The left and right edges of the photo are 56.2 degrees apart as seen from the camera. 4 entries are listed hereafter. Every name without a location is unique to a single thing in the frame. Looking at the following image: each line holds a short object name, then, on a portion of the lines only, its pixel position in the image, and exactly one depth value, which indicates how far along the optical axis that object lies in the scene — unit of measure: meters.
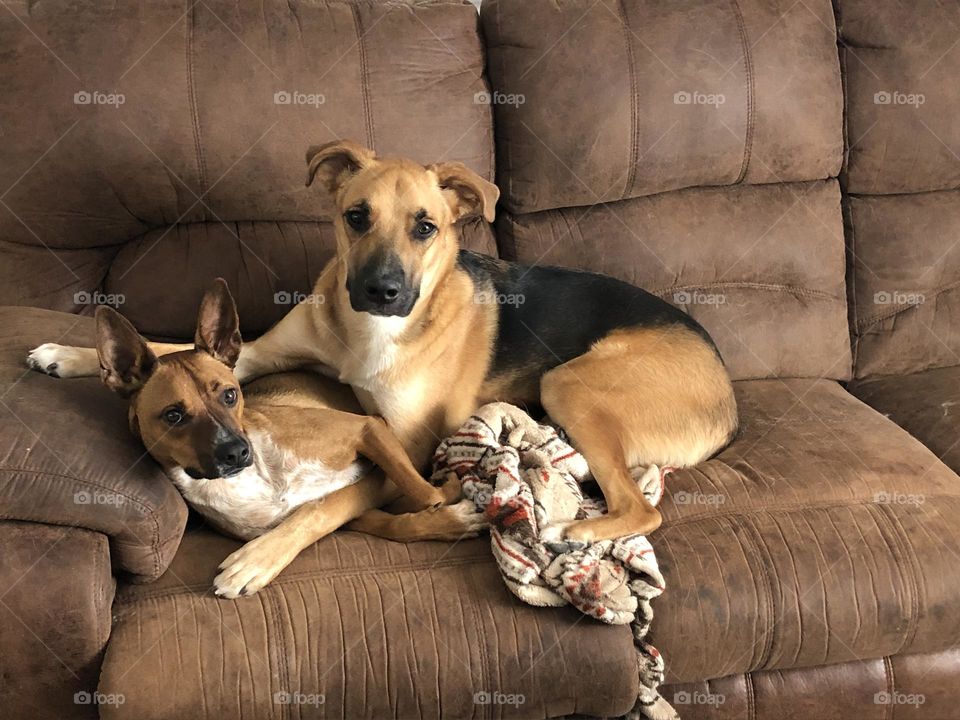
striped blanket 1.96
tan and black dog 2.31
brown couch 1.88
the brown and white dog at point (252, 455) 2.01
